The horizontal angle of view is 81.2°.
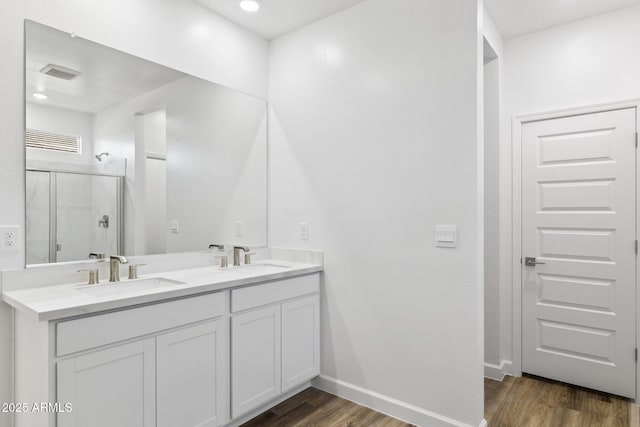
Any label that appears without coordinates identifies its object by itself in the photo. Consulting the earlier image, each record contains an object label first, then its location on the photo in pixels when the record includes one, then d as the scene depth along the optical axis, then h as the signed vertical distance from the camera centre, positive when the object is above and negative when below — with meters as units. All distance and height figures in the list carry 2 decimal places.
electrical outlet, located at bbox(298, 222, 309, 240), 2.77 -0.11
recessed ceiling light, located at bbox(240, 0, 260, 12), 2.45 +1.40
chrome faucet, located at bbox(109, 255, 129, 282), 1.98 -0.27
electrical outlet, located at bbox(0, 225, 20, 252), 1.68 -0.10
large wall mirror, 1.84 +0.36
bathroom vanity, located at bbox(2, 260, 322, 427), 1.43 -0.62
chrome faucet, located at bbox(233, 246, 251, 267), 2.66 -0.28
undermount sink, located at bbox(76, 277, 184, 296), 1.84 -0.37
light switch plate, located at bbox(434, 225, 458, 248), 2.10 -0.12
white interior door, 2.54 -0.25
